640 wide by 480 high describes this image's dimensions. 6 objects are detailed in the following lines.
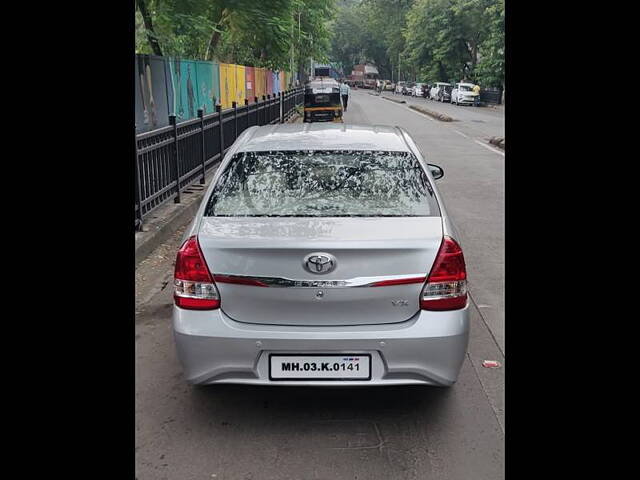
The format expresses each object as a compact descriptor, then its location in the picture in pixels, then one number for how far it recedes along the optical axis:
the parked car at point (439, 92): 56.84
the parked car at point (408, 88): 73.69
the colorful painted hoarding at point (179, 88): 12.37
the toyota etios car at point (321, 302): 3.44
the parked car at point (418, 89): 66.88
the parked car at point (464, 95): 50.22
